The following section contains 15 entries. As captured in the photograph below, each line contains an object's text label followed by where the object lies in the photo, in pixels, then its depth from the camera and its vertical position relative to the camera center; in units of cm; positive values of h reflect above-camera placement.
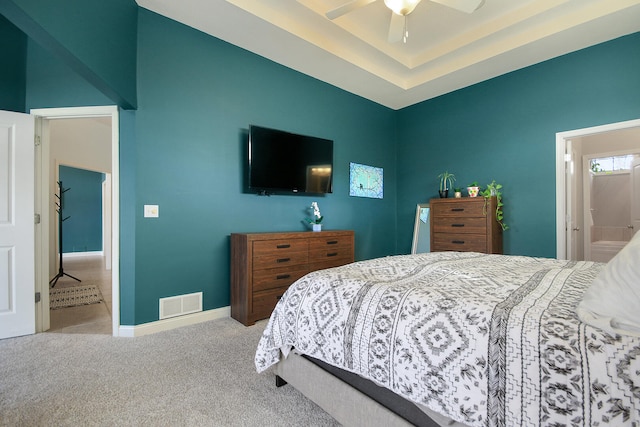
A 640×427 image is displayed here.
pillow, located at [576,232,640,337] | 77 -26
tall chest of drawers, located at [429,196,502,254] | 346 -16
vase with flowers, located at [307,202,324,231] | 346 -7
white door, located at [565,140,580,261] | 326 +7
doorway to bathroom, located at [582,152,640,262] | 448 +19
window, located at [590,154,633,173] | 466 +85
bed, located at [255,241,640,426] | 71 -42
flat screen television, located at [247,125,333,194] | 305 +60
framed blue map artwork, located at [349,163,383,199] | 422 +51
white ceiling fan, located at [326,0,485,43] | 209 +165
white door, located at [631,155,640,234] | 447 +33
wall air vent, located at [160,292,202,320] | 259 -87
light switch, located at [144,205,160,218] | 251 +3
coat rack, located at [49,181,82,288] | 422 -94
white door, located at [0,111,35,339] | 238 -10
